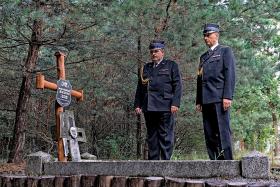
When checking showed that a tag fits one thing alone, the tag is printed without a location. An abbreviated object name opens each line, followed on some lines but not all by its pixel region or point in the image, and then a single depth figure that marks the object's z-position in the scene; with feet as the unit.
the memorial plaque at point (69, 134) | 19.30
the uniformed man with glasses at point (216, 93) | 15.31
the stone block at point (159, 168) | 13.35
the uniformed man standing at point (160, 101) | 17.61
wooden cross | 19.22
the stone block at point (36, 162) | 16.80
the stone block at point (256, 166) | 13.06
